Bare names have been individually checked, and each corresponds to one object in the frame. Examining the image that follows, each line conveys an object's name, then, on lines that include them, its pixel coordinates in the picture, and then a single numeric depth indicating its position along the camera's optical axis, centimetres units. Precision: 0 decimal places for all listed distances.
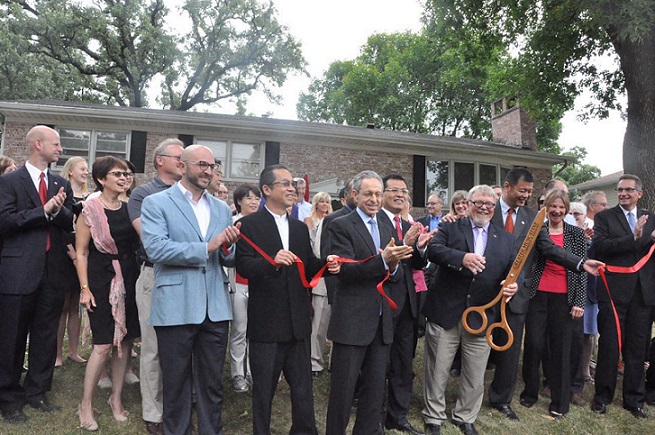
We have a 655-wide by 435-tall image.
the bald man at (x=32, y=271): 376
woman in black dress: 377
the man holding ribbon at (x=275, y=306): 346
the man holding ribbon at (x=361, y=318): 361
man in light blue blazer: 323
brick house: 1357
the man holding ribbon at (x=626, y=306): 493
